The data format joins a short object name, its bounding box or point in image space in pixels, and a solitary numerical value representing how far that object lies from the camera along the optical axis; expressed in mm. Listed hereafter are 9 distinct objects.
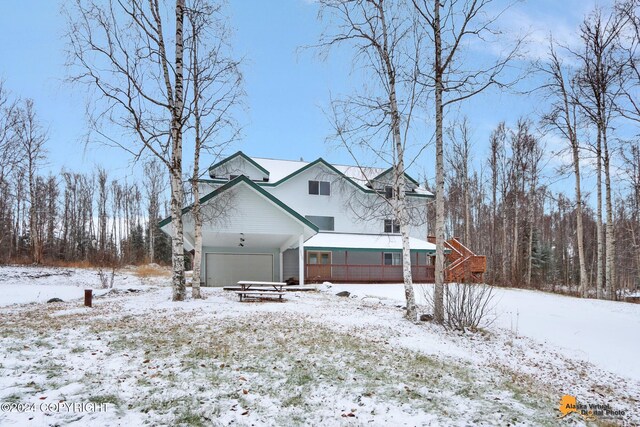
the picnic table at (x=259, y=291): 12373
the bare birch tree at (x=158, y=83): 10750
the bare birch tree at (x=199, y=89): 12500
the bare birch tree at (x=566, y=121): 17781
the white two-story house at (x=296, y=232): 17219
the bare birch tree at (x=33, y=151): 27062
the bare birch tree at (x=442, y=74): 9031
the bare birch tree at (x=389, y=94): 9922
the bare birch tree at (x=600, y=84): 15250
